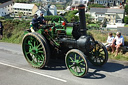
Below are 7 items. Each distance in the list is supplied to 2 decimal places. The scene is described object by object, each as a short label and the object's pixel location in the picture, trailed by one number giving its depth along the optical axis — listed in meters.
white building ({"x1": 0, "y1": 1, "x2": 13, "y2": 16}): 77.19
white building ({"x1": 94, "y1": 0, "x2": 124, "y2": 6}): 91.38
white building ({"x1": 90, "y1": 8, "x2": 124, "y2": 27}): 63.53
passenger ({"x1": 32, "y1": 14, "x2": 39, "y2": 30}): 7.12
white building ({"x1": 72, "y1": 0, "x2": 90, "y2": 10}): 98.26
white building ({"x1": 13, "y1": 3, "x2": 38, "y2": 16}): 76.14
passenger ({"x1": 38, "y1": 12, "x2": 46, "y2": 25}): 7.57
